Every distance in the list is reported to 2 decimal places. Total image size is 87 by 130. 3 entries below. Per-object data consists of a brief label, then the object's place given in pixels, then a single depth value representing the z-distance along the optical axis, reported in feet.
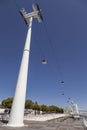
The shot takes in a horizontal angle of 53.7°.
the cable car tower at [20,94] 21.45
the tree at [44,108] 239.35
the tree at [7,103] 174.01
